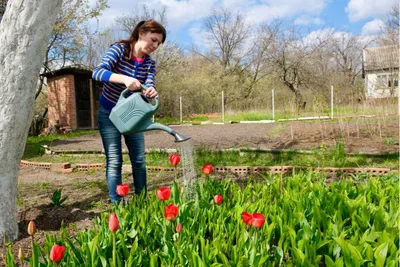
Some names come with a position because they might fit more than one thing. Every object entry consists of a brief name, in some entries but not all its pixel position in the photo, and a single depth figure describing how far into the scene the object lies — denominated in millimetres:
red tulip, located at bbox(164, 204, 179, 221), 1645
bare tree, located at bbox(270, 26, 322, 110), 26953
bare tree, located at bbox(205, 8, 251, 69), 32500
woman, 2672
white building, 32781
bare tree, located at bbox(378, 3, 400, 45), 16503
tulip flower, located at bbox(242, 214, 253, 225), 1531
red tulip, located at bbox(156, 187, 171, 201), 1878
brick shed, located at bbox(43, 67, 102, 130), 16125
